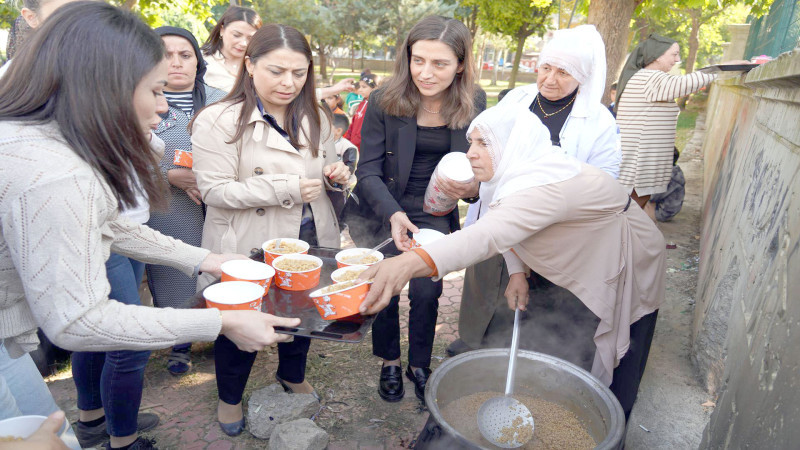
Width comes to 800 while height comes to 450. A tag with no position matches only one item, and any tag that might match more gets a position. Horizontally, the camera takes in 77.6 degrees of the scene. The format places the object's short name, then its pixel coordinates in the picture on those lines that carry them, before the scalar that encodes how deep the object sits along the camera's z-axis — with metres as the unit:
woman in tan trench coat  2.55
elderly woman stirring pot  1.93
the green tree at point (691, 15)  6.92
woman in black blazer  2.85
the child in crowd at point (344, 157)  2.97
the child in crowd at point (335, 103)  6.67
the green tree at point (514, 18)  15.90
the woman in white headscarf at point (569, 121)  2.98
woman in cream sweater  1.25
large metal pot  1.84
